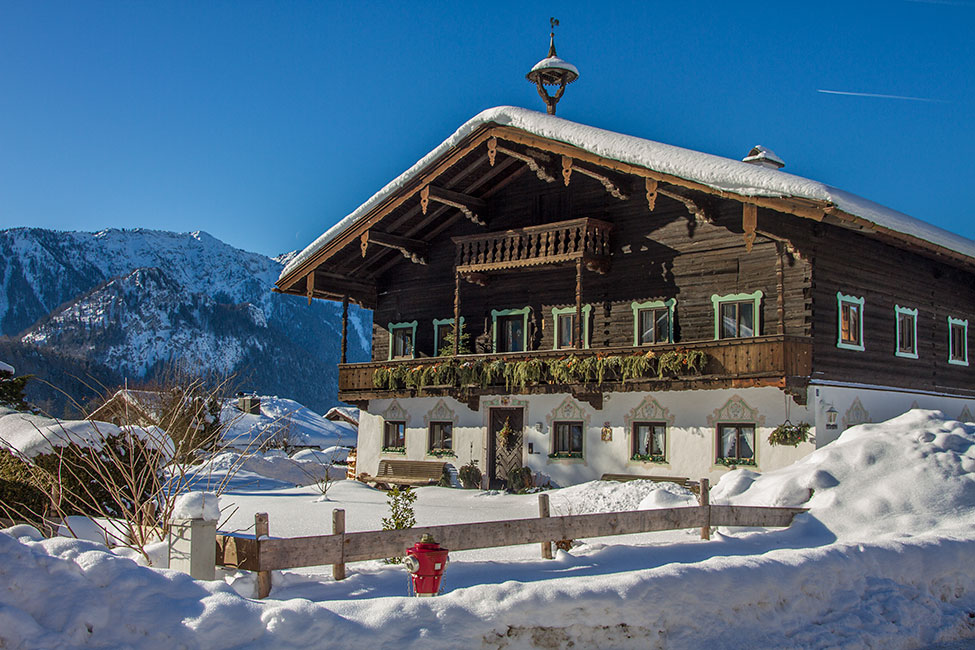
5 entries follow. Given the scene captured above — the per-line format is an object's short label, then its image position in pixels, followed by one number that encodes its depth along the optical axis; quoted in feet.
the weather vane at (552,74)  92.02
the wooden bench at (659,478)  70.18
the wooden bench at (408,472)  85.66
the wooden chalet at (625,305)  67.67
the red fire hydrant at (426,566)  28.02
